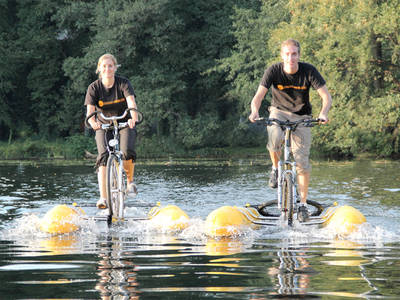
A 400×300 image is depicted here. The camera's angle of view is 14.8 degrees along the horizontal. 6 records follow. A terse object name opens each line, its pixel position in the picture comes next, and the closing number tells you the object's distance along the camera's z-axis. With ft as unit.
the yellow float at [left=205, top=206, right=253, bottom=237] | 57.06
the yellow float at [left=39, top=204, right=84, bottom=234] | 60.28
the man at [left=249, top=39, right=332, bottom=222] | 58.31
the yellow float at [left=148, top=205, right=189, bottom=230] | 61.47
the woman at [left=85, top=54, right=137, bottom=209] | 63.20
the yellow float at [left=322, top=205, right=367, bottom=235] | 57.45
